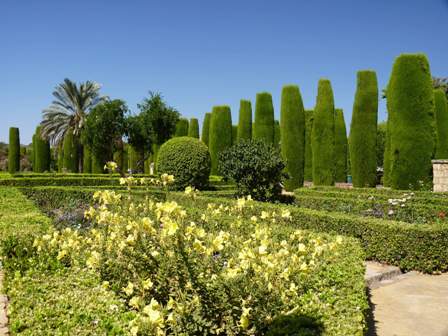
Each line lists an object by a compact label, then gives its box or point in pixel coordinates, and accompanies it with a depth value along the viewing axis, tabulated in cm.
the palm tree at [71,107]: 3353
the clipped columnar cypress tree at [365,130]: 1819
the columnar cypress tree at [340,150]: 2241
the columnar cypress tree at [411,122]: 1477
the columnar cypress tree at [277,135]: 2786
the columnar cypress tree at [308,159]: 2484
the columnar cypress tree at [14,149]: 3578
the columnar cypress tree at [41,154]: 3653
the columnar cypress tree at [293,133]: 2041
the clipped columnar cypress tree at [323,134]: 2031
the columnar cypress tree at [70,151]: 3438
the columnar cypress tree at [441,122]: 2008
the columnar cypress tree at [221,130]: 2781
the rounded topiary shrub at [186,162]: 1355
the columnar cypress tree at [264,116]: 2427
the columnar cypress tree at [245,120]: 2719
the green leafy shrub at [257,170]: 1105
